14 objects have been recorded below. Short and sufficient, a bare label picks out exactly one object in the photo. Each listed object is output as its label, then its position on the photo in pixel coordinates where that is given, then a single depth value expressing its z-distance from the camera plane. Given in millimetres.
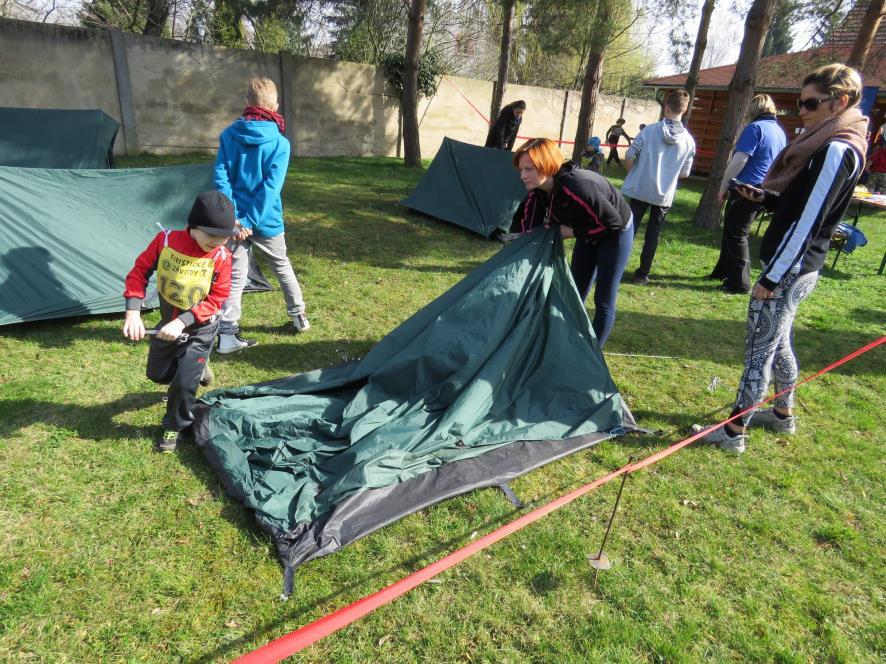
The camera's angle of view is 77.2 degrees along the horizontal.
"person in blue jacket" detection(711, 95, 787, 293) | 5418
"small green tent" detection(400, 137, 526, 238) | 7574
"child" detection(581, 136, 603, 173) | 10359
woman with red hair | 3271
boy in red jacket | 2557
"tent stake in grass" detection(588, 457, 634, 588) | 2439
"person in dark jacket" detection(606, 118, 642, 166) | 16344
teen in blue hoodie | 3701
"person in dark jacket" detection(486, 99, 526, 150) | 8875
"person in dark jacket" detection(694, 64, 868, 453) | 2672
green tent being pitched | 2641
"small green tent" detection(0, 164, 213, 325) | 3924
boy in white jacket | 5727
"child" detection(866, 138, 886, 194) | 11312
